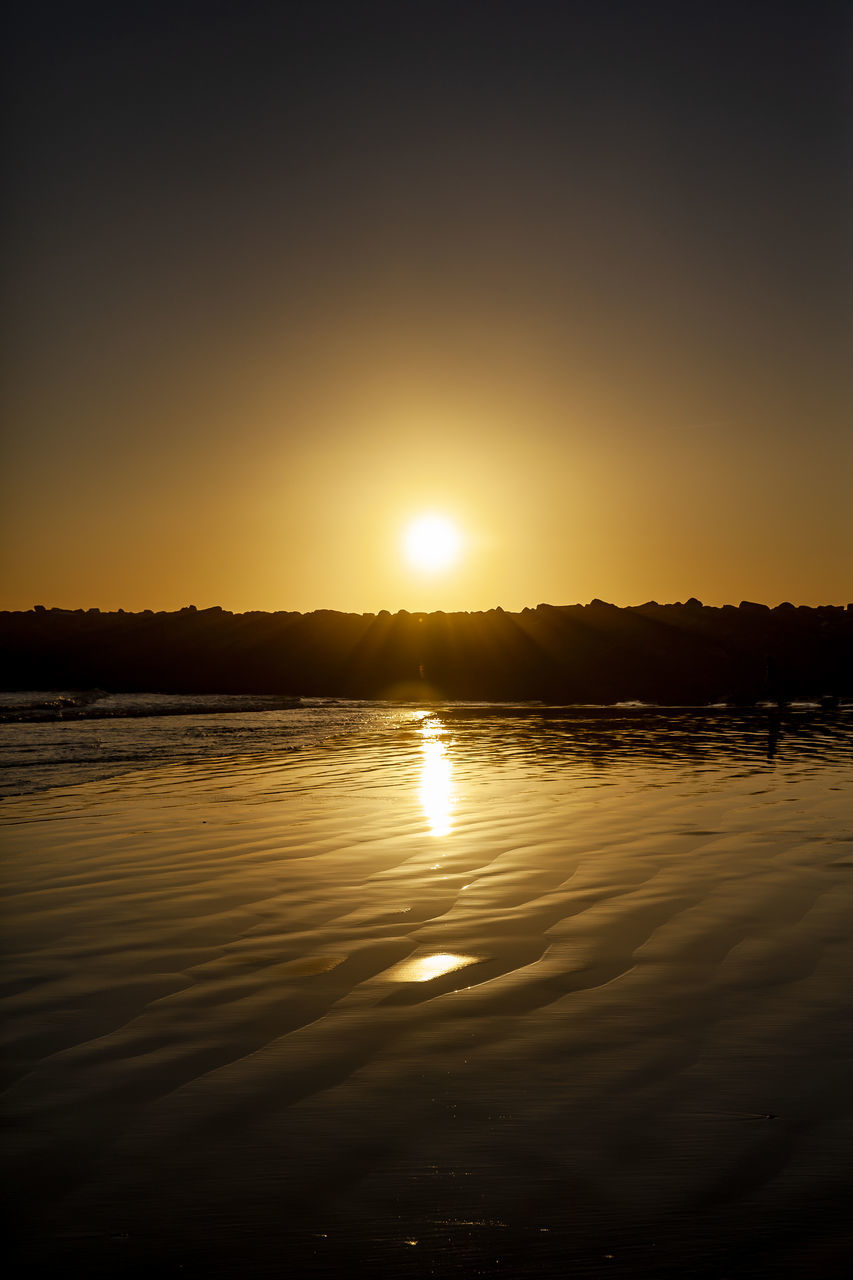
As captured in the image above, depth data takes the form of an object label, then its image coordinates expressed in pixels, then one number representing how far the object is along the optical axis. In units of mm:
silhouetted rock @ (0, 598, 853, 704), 45750
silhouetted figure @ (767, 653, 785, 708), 36366
